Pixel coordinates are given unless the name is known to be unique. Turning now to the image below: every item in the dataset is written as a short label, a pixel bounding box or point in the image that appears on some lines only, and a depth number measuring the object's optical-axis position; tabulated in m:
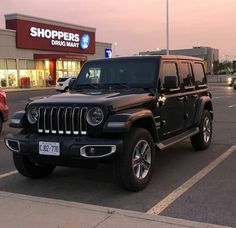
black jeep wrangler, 3.81
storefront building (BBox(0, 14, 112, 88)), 32.23
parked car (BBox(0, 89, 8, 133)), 7.78
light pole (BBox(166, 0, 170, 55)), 32.11
